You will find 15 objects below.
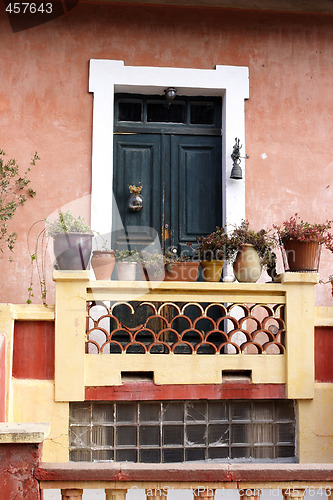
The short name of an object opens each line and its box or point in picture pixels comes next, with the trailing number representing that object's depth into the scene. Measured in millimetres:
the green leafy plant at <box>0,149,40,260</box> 6316
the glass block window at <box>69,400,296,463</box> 5145
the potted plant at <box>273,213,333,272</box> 5375
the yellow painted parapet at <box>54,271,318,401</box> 5051
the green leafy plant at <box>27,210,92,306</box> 6326
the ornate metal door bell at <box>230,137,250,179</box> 6488
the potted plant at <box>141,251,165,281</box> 5352
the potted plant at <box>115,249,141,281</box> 5484
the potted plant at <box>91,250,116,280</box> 5430
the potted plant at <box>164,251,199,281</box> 5395
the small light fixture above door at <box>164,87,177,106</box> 6586
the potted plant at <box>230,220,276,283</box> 5434
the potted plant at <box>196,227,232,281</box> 5484
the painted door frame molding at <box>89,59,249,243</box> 6422
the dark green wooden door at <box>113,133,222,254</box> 6652
